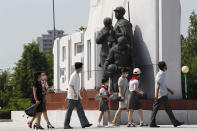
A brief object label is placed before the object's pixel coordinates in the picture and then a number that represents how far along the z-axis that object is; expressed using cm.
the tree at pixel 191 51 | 3262
